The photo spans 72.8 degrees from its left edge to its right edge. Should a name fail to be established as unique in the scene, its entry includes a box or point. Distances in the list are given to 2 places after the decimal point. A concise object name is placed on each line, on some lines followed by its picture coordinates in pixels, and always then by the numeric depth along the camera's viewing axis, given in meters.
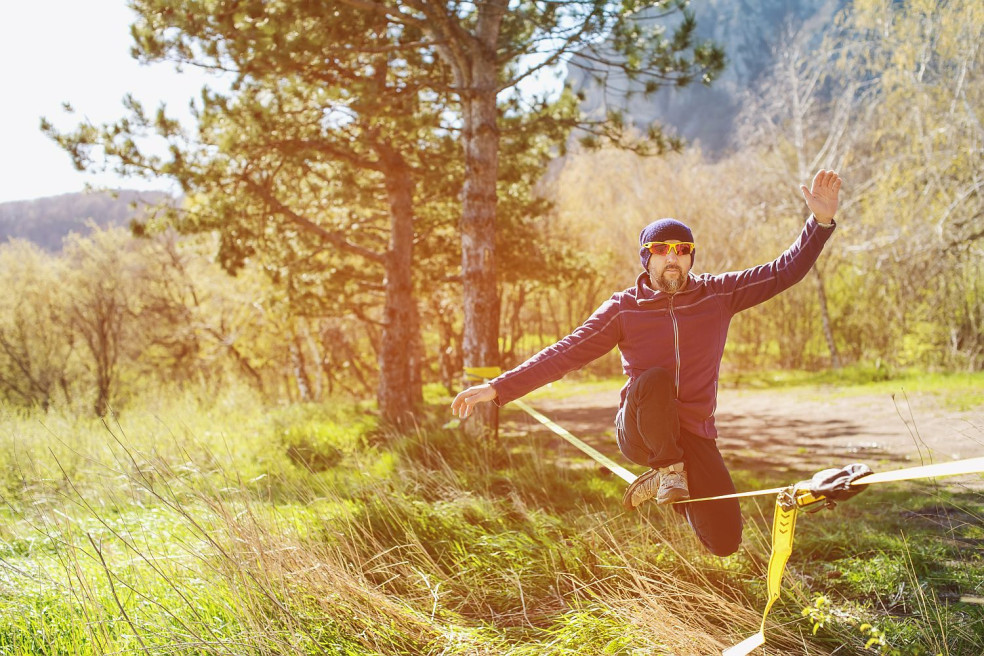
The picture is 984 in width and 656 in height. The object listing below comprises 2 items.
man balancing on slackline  2.90
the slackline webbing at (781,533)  2.06
